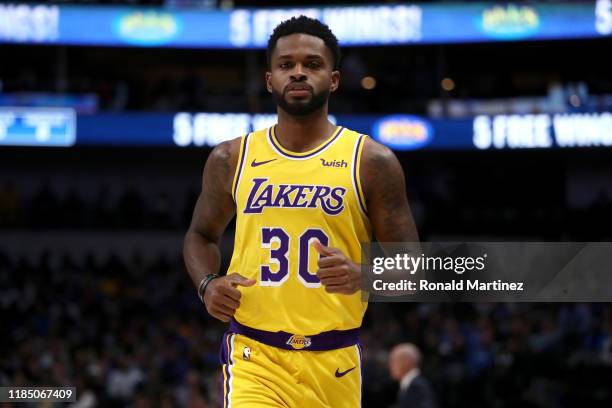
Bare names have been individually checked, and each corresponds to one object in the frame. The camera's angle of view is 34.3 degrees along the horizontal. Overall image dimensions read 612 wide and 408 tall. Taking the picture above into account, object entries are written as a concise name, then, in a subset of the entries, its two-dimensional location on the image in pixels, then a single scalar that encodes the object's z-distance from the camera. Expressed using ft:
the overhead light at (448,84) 60.34
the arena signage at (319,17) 51.85
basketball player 12.95
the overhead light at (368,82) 58.03
